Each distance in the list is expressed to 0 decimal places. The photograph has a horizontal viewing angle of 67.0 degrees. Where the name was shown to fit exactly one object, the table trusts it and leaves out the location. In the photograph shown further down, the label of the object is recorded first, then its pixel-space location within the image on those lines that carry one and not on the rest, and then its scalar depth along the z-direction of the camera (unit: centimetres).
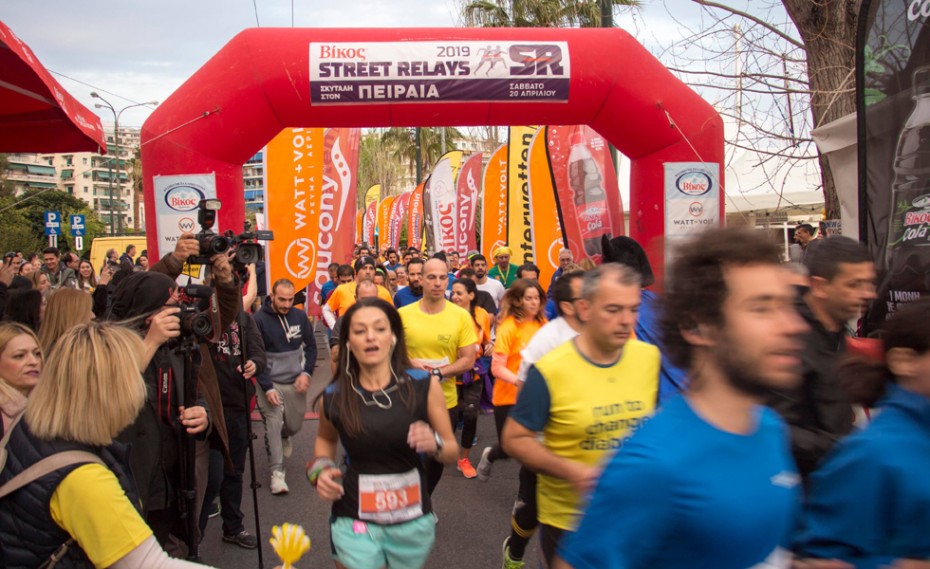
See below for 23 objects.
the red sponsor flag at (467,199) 1697
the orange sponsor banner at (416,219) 2678
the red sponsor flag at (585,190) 932
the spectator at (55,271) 1395
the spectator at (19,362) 299
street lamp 3545
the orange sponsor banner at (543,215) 1114
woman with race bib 281
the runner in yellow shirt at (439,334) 518
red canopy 398
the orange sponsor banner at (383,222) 3776
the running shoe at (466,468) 623
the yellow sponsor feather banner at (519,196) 1190
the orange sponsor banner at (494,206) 1403
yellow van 1983
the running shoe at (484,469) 545
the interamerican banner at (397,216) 3224
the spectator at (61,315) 375
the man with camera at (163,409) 322
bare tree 637
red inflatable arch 689
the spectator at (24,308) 444
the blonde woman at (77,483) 198
